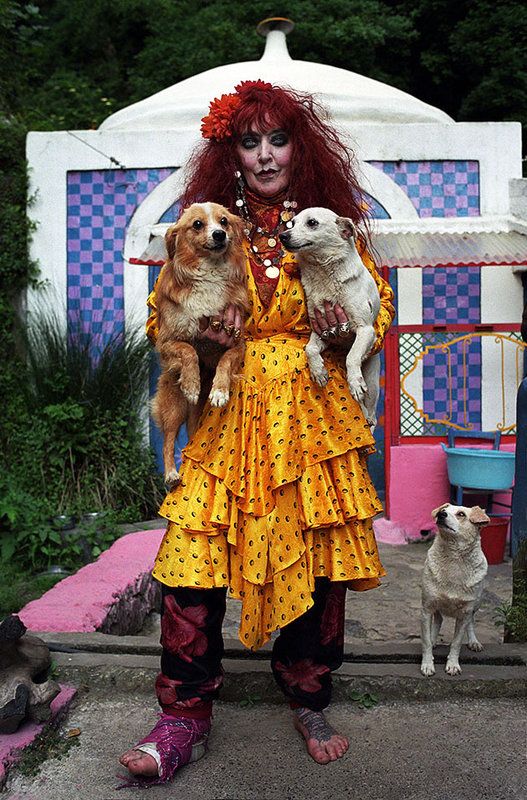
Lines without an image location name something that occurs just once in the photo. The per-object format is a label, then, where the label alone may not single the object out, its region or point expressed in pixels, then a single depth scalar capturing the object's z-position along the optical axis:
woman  2.36
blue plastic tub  5.57
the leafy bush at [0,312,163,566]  6.32
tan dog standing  3.10
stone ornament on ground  2.47
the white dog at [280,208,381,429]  2.30
